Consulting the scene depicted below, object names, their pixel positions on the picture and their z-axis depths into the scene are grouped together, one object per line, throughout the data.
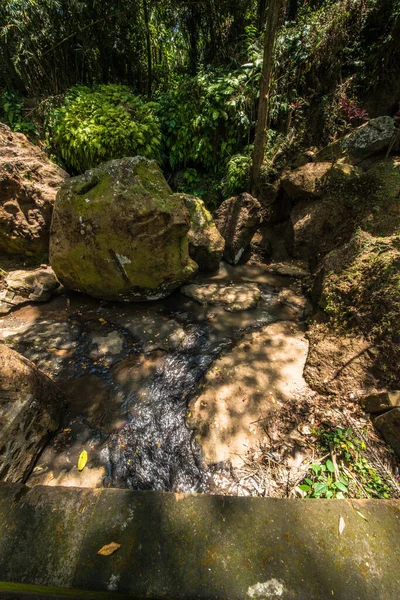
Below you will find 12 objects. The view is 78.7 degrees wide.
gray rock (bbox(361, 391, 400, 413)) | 2.29
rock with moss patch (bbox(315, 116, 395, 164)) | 4.59
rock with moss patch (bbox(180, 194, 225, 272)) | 5.08
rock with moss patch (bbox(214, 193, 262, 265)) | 5.47
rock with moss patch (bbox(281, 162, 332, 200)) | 4.93
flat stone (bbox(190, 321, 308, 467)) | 2.51
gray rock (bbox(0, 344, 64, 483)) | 2.08
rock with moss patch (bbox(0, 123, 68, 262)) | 4.70
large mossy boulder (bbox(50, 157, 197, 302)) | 3.74
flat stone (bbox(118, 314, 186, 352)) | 3.62
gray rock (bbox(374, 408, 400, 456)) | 2.15
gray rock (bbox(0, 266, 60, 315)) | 4.22
